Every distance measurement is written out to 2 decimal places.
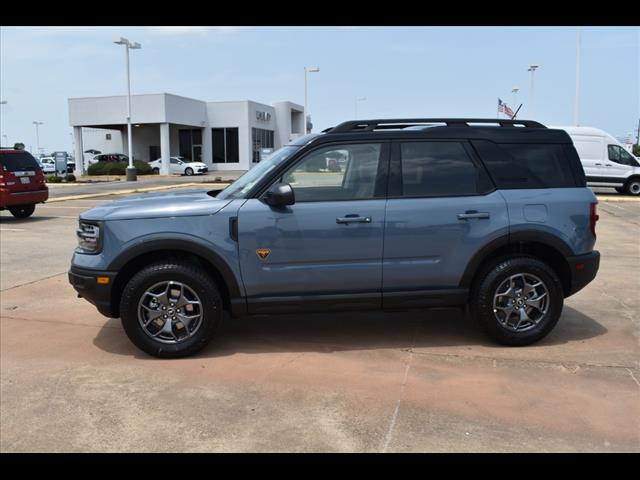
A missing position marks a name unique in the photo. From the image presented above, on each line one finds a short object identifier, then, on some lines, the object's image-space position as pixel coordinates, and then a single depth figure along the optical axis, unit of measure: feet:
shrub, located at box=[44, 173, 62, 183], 115.85
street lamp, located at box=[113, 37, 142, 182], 116.26
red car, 45.14
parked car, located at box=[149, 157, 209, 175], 147.54
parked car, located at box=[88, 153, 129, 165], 148.42
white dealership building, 151.64
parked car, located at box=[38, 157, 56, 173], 158.14
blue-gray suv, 14.88
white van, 71.41
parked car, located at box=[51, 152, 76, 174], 166.28
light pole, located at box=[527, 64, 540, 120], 129.49
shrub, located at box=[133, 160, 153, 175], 140.07
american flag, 90.48
